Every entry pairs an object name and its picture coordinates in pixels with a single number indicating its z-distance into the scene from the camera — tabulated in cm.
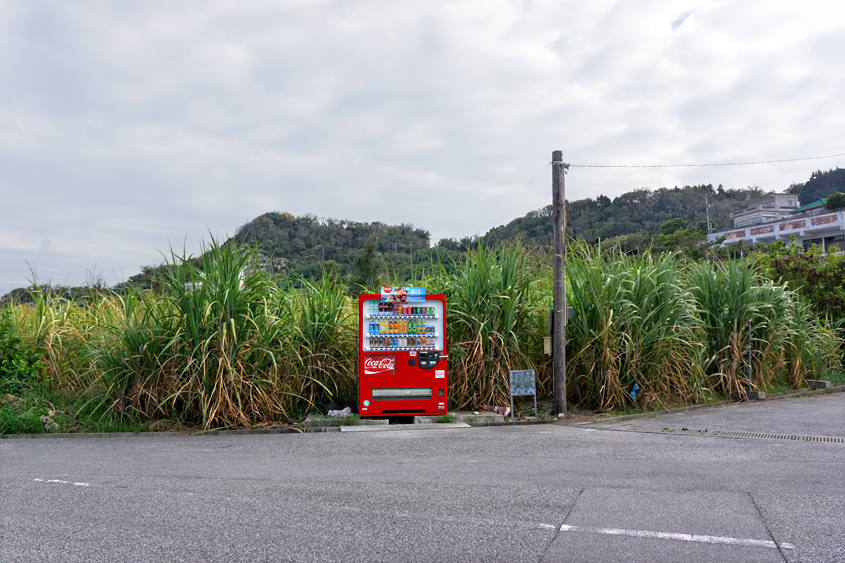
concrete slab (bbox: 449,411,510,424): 991
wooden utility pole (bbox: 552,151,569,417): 1046
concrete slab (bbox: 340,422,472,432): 938
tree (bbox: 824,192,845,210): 5744
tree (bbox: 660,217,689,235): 5540
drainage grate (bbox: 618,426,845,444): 824
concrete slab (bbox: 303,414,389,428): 950
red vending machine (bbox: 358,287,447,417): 968
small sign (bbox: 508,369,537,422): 987
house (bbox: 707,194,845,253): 4750
